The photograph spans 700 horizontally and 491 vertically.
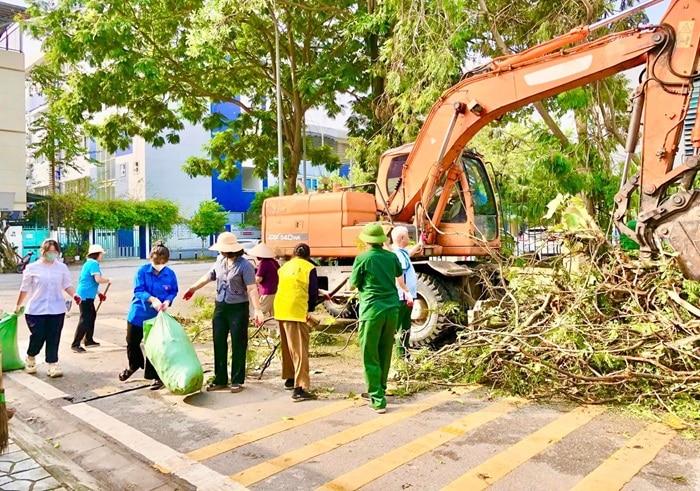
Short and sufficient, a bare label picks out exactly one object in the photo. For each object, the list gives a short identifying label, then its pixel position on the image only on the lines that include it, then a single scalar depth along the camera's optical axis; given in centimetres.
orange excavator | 574
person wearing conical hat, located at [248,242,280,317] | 766
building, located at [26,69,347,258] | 3241
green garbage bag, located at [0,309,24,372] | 658
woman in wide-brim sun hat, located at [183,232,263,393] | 605
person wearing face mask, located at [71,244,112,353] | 820
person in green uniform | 536
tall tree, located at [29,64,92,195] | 2594
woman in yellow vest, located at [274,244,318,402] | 574
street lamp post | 1416
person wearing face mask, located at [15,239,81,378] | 668
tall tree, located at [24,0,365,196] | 1307
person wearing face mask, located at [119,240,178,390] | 632
